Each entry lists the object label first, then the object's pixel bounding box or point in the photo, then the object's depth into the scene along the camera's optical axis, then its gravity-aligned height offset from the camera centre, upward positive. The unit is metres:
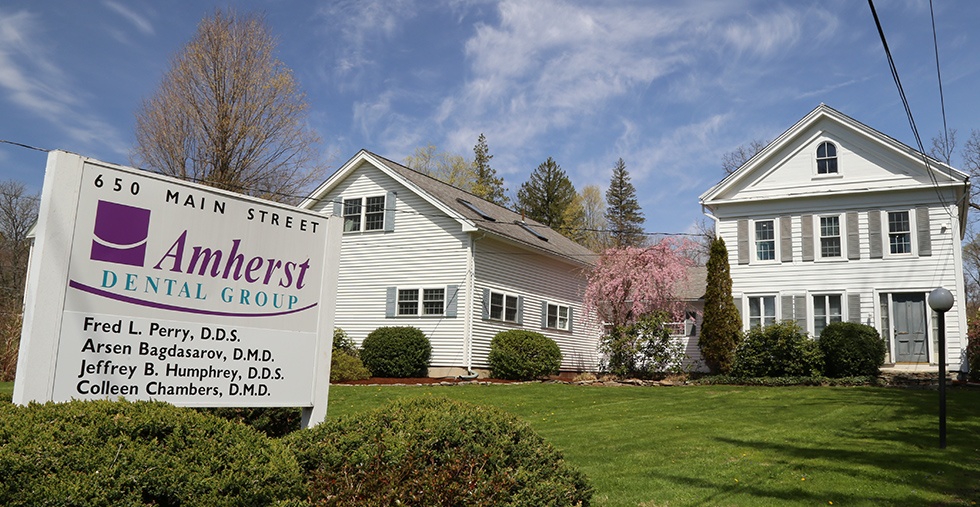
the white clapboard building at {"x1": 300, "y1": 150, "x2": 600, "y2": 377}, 21.47 +2.69
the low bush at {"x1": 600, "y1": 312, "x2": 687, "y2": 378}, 21.19 +0.21
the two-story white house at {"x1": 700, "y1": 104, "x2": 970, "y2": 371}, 21.00 +4.09
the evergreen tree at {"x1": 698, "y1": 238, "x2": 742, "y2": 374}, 21.25 +1.20
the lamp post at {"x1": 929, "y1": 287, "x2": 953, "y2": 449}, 9.21 +0.81
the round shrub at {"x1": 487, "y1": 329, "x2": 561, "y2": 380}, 21.27 -0.09
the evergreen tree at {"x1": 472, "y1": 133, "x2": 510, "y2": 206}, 53.47 +13.19
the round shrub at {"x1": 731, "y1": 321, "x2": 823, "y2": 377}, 20.05 +0.25
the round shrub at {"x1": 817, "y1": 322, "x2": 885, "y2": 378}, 19.58 +0.41
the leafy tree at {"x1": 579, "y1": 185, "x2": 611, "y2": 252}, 57.81 +12.02
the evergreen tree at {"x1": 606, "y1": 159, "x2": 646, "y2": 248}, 57.28 +12.26
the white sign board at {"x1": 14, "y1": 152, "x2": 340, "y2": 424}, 4.76 +0.34
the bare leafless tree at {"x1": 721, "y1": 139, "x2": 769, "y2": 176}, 44.34 +12.77
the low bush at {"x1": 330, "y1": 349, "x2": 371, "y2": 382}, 19.20 -0.59
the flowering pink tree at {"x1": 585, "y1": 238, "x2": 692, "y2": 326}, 22.73 +2.45
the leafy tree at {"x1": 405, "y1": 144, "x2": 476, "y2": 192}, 47.47 +12.25
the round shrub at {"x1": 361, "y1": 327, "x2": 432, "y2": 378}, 20.80 -0.12
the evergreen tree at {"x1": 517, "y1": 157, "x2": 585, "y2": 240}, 52.94 +11.55
